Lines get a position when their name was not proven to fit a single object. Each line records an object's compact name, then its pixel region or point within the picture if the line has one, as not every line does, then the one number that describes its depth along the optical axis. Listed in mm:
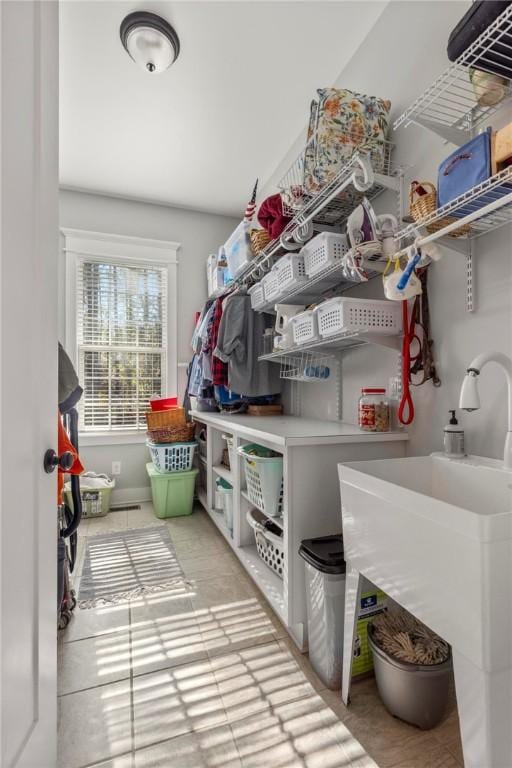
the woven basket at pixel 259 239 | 2319
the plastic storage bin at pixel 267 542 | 1725
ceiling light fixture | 1769
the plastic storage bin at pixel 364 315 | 1521
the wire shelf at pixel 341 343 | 1548
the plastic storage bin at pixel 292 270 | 1938
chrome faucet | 1051
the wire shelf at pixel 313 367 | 2168
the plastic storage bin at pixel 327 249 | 1688
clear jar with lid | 1635
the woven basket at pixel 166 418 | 3168
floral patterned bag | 1581
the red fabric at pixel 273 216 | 2164
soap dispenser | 1245
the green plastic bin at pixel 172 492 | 3057
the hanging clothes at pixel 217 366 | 2754
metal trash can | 1295
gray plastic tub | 1103
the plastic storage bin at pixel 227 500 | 2391
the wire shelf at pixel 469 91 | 903
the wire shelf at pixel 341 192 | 1581
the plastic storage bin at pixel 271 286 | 2154
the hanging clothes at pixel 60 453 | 1261
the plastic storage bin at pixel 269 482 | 1714
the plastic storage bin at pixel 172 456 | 3094
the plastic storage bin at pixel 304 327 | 1770
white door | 709
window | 3420
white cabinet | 1467
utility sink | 724
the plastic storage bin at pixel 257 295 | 2398
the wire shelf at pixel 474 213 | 942
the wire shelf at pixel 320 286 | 1727
